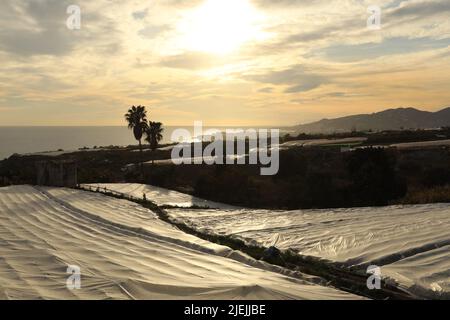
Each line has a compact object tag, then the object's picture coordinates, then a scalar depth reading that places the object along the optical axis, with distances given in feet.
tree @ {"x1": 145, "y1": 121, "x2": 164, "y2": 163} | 157.07
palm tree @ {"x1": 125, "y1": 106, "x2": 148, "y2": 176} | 150.61
